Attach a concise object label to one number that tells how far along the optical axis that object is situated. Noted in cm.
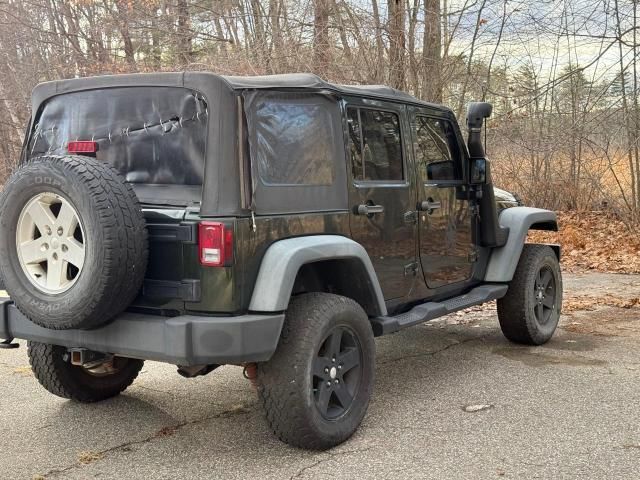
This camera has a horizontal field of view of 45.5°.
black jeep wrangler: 361
